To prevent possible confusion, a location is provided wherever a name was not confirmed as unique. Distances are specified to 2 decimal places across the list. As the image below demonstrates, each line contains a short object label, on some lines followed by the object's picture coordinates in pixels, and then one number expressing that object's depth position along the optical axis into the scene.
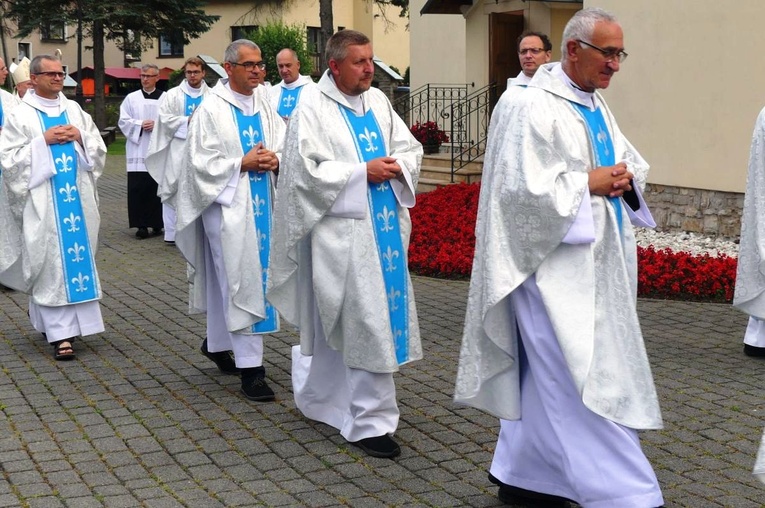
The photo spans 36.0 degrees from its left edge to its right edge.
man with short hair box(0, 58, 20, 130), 9.83
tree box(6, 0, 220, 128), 37.12
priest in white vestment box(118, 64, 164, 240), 14.31
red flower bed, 9.70
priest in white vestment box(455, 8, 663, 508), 4.45
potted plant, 18.09
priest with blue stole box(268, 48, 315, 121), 12.13
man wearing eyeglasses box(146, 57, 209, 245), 12.91
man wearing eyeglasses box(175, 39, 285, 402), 6.81
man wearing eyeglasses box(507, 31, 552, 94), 9.39
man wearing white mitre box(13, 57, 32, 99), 11.67
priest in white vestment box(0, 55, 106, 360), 8.03
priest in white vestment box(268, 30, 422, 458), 5.73
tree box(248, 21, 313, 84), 32.56
